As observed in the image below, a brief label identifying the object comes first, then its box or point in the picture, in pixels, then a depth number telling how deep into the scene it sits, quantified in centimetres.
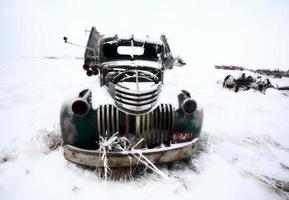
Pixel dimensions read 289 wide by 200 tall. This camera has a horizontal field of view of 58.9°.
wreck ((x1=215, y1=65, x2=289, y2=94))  1077
